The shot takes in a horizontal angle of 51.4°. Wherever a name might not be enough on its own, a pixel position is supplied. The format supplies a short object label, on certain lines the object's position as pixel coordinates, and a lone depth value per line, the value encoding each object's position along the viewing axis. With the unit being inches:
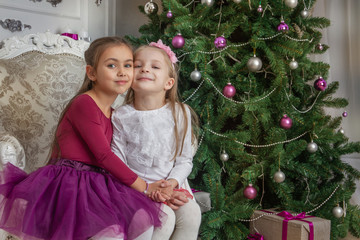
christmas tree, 66.1
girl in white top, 54.2
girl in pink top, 40.4
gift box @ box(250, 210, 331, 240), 61.1
